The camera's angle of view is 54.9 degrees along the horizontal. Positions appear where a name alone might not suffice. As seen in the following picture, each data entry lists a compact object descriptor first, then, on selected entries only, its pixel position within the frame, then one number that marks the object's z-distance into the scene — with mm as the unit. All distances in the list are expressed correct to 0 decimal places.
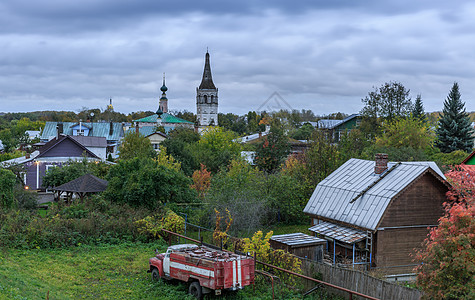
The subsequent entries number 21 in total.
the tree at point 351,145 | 38281
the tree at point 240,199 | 27000
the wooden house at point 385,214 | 22094
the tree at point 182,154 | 47166
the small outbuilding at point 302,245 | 21072
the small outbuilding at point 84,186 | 32938
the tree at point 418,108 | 62750
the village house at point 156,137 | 77938
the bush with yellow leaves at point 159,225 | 25156
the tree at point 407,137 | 48438
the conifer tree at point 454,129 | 46375
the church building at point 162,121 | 113075
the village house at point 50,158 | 44688
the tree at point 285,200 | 33469
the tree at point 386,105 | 60500
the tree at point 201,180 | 40244
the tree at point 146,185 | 28812
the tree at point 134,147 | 47188
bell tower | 124250
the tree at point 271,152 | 50375
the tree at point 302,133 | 95562
